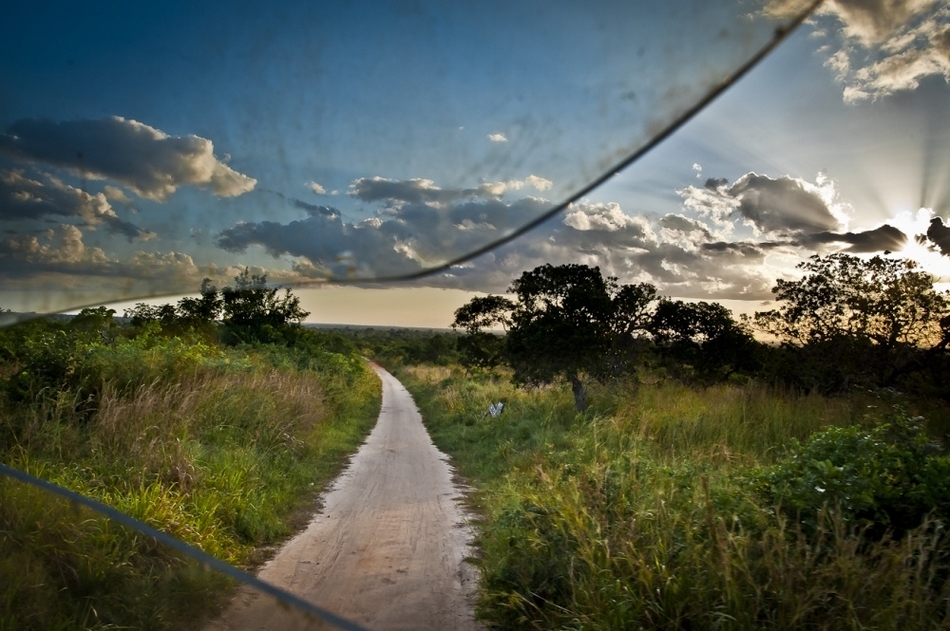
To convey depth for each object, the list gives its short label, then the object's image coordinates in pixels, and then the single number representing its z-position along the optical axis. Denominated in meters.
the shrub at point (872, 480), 3.16
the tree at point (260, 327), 14.02
